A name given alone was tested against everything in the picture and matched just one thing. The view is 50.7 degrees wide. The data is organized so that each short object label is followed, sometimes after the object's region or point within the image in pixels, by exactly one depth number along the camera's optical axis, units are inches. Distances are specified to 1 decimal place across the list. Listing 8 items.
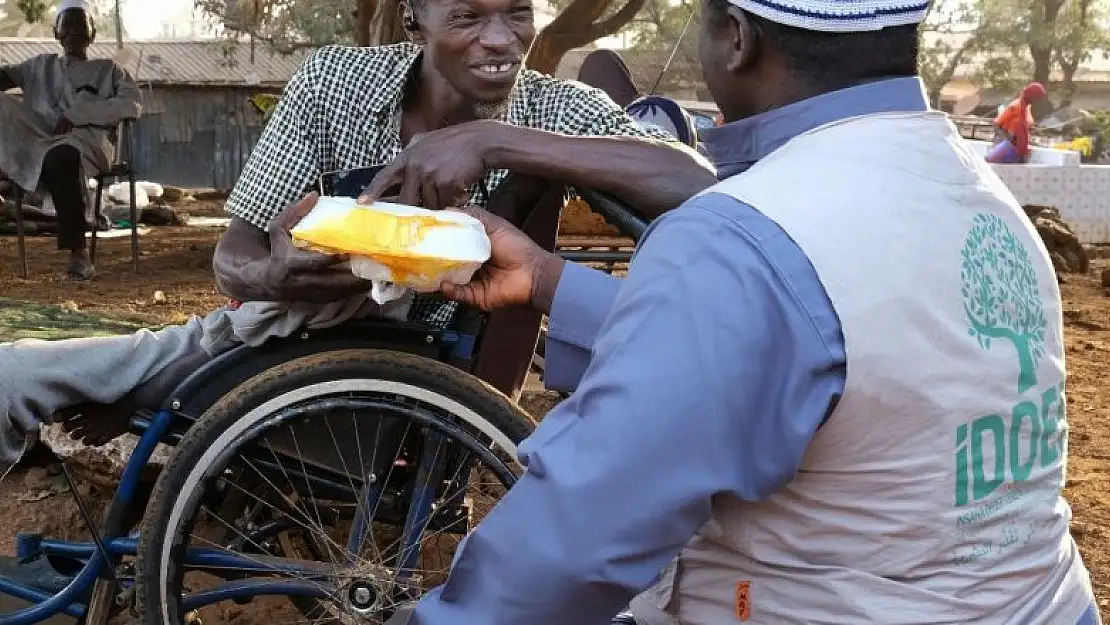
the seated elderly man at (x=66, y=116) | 327.9
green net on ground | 142.9
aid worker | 44.1
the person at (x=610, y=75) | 262.2
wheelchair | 82.9
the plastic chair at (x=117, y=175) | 339.7
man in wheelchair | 83.2
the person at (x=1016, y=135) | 571.5
